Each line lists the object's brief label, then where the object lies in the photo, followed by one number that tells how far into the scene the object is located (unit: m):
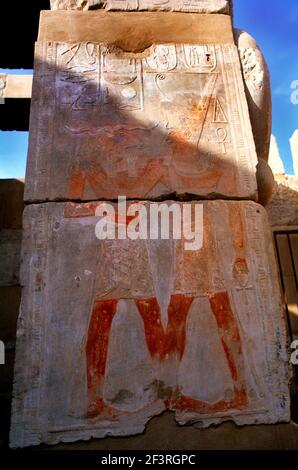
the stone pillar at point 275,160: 7.36
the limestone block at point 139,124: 2.29
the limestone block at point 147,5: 2.88
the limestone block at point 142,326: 1.84
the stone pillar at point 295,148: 7.81
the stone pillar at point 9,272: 3.01
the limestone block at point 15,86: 4.50
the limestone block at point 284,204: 4.77
